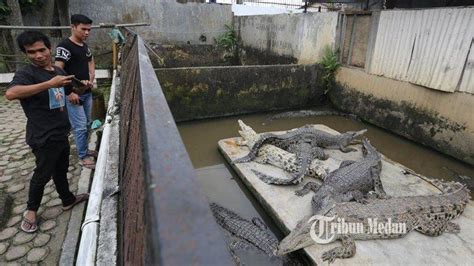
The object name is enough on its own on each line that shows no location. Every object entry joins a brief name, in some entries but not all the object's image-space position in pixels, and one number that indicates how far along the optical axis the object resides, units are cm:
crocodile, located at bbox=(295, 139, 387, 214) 385
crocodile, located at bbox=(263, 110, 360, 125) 785
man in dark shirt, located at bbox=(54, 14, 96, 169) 373
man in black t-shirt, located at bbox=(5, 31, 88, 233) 258
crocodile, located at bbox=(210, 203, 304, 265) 335
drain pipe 173
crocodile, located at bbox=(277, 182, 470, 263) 322
